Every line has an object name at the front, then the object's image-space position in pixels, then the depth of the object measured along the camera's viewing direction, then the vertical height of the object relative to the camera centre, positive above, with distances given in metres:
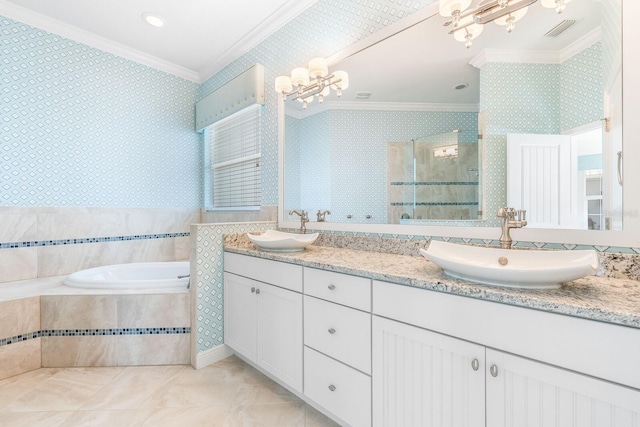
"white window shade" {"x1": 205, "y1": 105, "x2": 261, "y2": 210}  2.86 +0.56
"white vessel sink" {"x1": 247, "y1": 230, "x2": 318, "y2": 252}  1.72 -0.17
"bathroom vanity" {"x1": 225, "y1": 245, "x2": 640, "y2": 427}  0.75 -0.44
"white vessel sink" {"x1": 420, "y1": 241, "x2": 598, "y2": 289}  0.84 -0.17
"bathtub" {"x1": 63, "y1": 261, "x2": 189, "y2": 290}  2.11 -0.50
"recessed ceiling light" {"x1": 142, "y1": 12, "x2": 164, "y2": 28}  2.38 +1.59
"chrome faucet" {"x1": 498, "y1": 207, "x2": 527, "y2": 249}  1.24 -0.03
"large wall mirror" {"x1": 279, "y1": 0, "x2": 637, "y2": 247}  1.13 +0.41
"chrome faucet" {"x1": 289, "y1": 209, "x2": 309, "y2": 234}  2.17 -0.04
